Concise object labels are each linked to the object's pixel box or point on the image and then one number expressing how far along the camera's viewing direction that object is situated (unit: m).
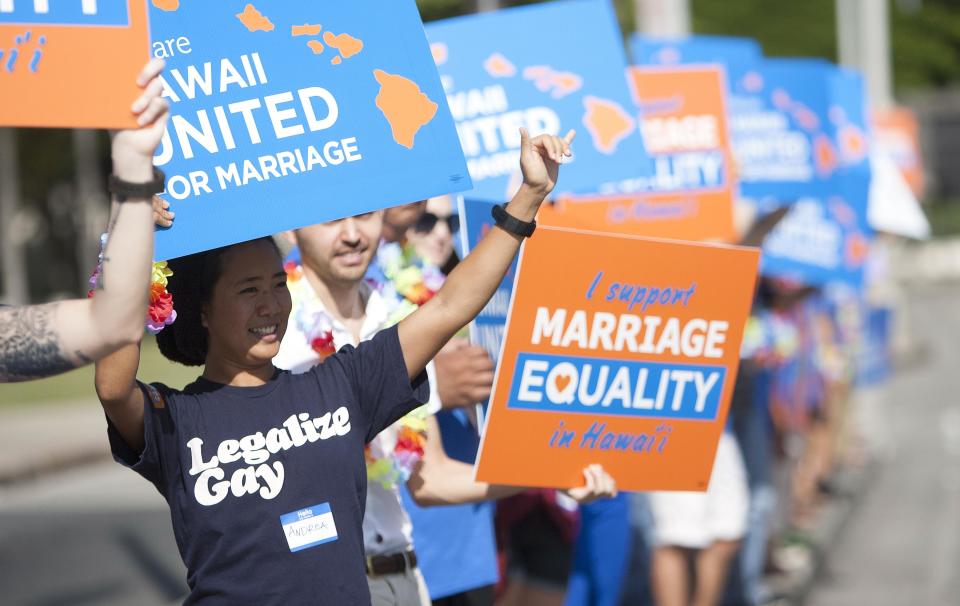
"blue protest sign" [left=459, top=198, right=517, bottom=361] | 8.09
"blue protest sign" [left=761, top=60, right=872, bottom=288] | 15.30
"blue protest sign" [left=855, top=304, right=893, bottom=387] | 24.14
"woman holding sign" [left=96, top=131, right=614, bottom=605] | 5.92
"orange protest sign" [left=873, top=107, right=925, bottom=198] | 28.59
